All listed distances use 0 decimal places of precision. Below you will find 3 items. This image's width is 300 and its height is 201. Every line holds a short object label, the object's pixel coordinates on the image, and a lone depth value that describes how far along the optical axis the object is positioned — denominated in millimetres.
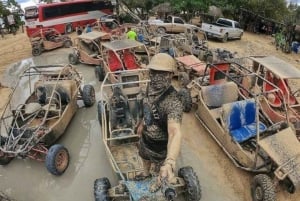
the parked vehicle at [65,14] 19359
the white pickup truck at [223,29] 19469
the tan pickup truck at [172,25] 19764
